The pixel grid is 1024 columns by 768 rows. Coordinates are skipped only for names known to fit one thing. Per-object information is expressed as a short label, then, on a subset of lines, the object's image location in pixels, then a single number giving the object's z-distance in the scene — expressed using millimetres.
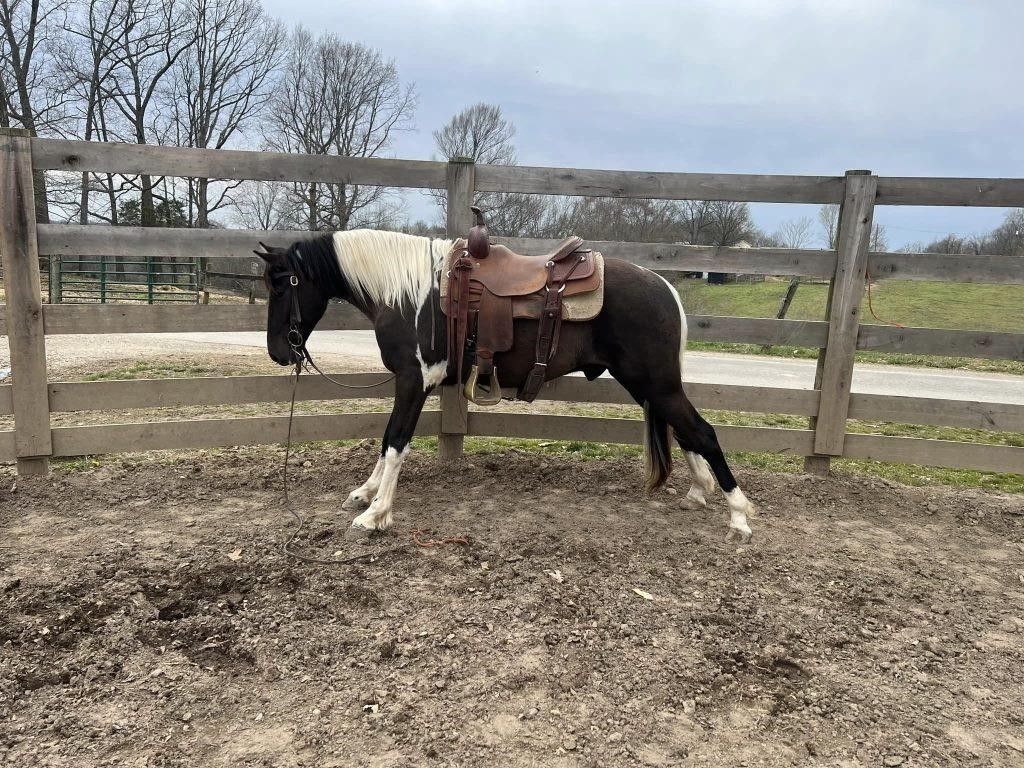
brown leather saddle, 3588
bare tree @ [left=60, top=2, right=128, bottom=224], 23844
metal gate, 16094
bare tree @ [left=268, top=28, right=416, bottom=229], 33688
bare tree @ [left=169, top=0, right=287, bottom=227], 28984
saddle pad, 3576
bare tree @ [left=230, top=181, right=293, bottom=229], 25938
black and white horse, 3633
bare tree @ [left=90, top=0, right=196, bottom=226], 24864
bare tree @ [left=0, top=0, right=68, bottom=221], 21609
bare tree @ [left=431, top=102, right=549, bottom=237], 38094
